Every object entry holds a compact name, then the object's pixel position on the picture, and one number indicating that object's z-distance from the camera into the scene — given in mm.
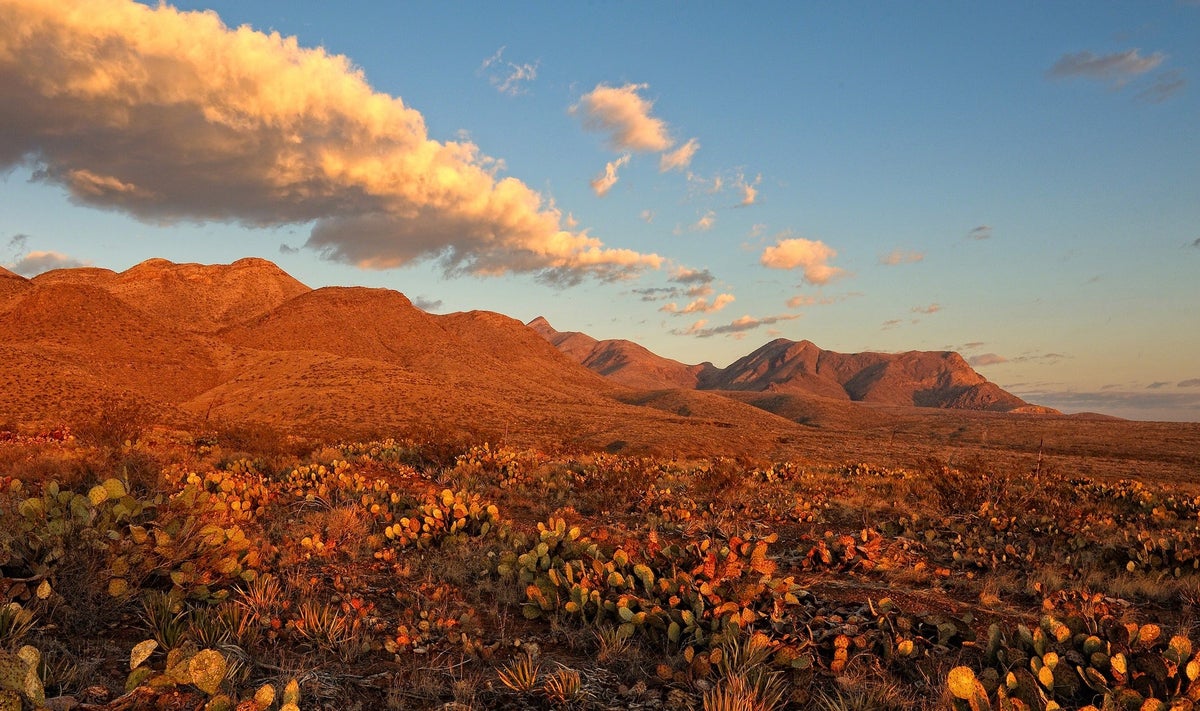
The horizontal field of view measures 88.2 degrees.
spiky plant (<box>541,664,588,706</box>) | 3494
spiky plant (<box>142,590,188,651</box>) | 3998
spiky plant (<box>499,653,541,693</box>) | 3607
